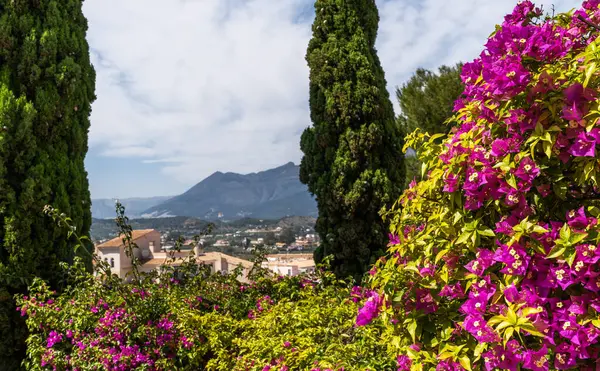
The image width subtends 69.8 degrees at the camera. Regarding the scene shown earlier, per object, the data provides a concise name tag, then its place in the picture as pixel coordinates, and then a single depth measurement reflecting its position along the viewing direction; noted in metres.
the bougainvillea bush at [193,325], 2.78
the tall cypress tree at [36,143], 4.46
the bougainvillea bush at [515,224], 1.29
